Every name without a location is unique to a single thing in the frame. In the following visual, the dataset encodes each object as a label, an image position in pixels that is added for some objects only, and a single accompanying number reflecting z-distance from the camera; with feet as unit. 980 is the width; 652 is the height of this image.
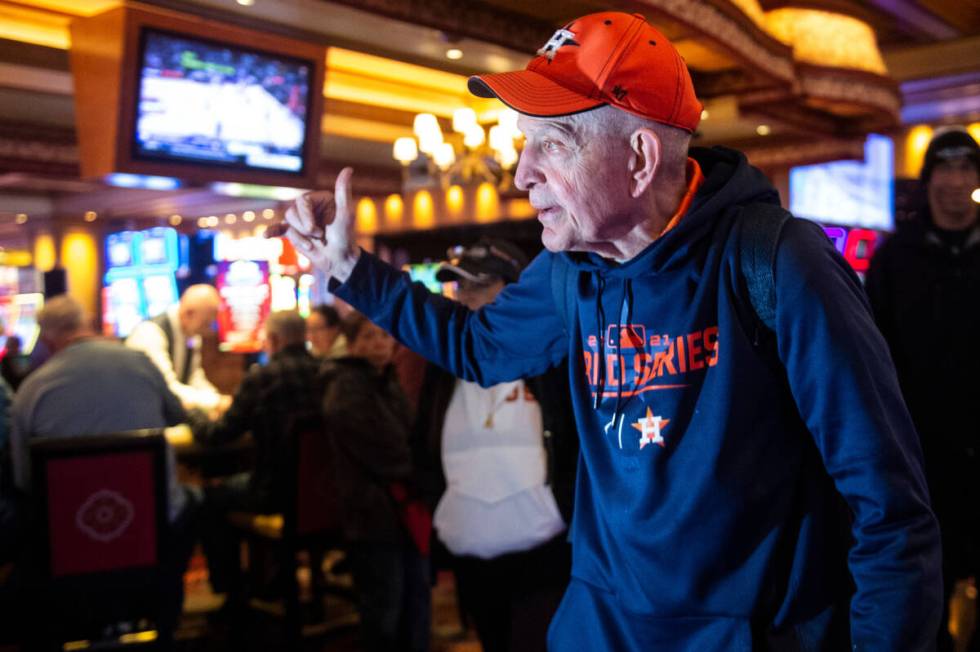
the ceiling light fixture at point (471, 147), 20.63
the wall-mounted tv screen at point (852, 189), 23.36
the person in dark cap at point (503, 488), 7.36
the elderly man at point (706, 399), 3.06
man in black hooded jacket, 7.86
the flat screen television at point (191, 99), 11.51
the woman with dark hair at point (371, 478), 10.32
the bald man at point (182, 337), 16.74
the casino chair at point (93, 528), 9.27
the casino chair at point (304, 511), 11.21
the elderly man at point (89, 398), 10.60
